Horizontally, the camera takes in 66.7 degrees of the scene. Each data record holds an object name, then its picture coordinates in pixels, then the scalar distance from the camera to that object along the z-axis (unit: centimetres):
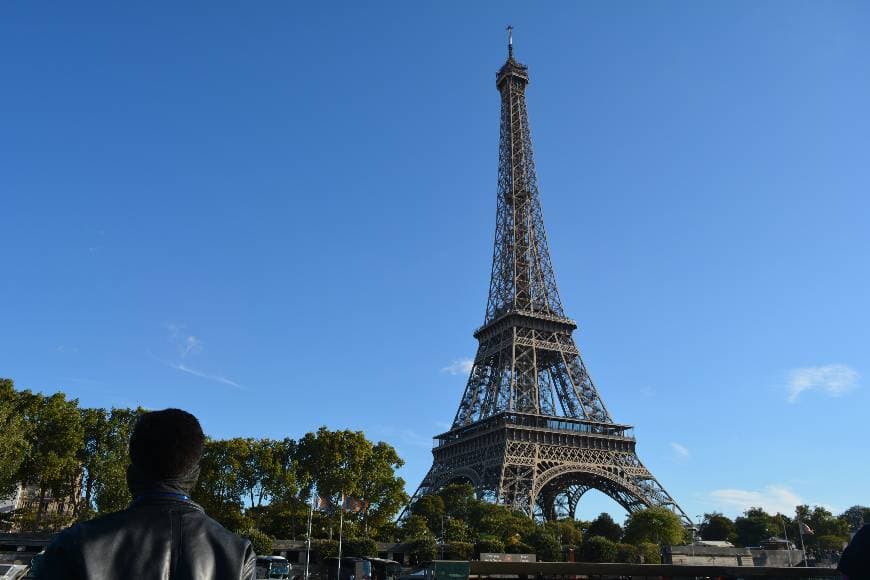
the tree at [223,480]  5328
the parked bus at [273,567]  4138
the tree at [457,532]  5794
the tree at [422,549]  5156
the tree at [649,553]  5684
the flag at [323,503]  4147
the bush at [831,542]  8031
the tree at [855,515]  9392
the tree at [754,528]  8550
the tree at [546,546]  5459
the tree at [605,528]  7269
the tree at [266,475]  5412
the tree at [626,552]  5766
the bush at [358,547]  4972
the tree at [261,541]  4884
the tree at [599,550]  5625
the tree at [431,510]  6341
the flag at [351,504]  4194
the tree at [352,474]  5434
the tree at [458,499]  6462
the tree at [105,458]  4716
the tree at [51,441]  4888
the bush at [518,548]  5454
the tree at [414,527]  5794
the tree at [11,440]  4362
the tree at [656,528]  6272
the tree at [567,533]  6419
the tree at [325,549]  4969
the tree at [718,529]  8744
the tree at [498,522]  5878
